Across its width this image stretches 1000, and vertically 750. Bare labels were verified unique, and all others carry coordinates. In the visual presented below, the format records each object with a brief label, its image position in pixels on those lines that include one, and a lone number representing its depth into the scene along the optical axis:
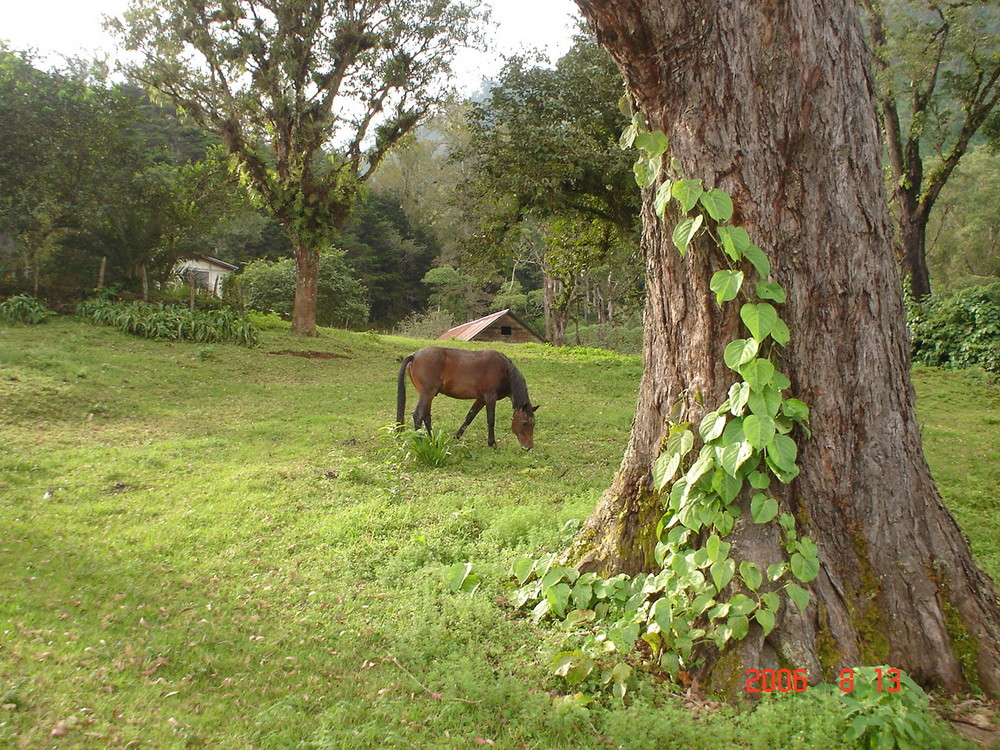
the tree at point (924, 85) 18.39
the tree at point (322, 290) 32.00
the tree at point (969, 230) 44.31
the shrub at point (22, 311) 15.90
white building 33.78
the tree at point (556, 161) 16.33
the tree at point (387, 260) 46.25
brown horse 9.14
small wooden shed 32.88
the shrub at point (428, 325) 40.25
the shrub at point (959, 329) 17.50
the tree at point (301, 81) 20.00
